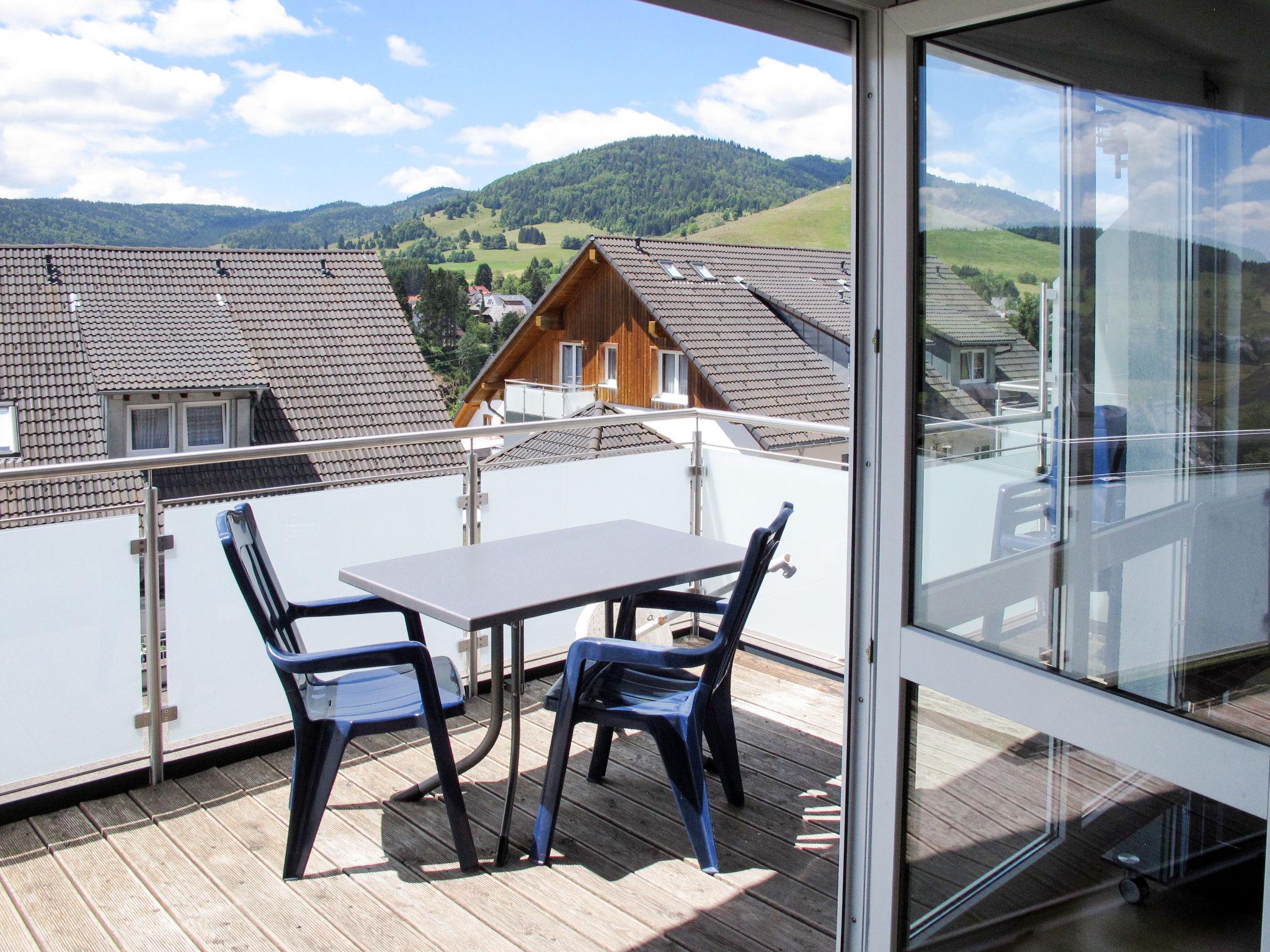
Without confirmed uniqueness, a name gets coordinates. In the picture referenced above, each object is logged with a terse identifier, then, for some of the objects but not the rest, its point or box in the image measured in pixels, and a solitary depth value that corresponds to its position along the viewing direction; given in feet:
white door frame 6.21
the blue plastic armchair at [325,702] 8.53
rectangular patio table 8.93
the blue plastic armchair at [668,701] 8.96
